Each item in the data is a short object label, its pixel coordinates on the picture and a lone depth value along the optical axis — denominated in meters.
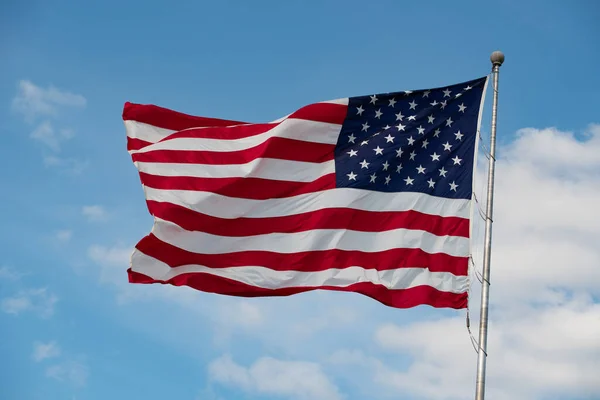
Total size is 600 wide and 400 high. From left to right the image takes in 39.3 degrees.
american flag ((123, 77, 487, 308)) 18.78
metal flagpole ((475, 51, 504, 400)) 15.85
